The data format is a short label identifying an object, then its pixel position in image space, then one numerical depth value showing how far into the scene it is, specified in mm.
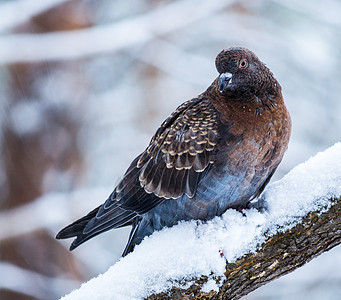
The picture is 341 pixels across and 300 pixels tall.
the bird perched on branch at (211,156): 7230
